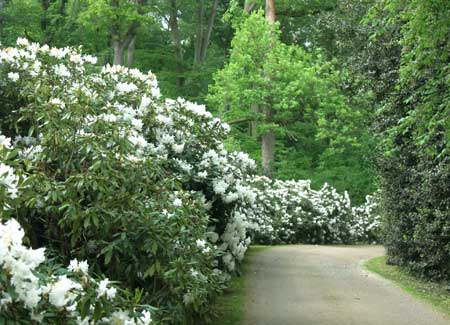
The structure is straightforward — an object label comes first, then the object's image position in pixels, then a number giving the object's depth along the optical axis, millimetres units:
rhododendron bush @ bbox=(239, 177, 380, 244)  19492
